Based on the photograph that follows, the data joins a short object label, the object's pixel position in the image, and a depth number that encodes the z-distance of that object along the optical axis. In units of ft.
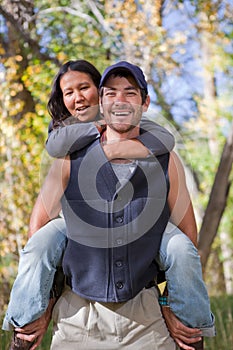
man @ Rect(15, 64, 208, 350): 7.38
